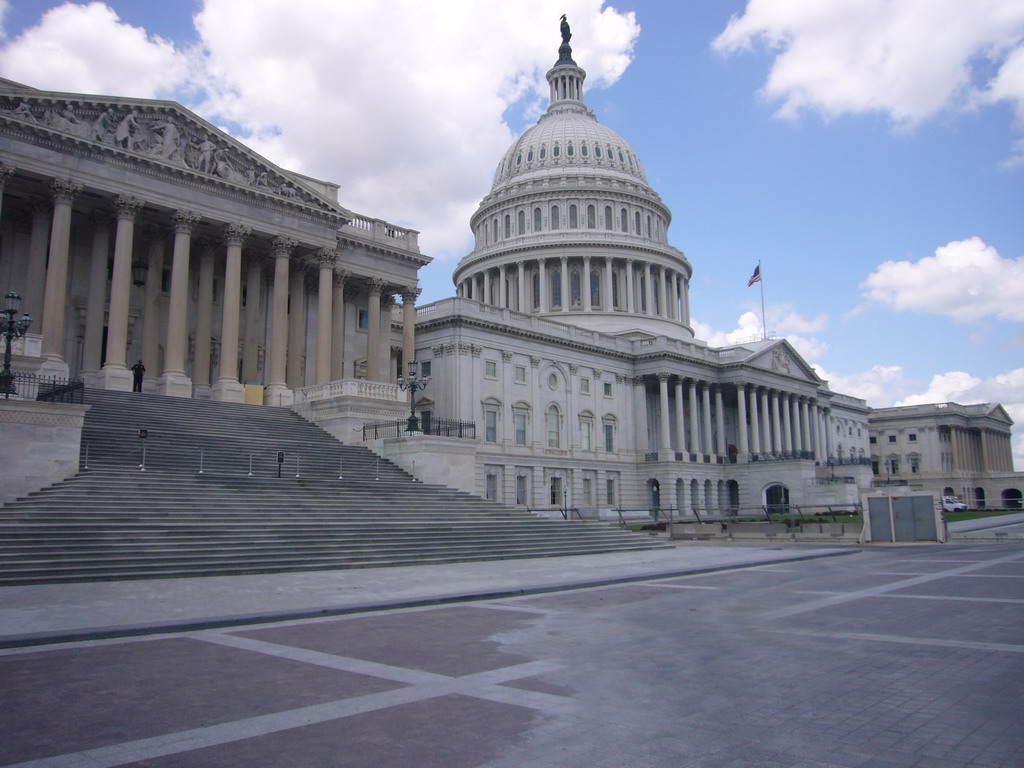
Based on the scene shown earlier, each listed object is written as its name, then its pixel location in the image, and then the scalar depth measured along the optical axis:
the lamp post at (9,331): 24.94
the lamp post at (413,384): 38.06
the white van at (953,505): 88.21
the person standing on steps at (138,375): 41.00
